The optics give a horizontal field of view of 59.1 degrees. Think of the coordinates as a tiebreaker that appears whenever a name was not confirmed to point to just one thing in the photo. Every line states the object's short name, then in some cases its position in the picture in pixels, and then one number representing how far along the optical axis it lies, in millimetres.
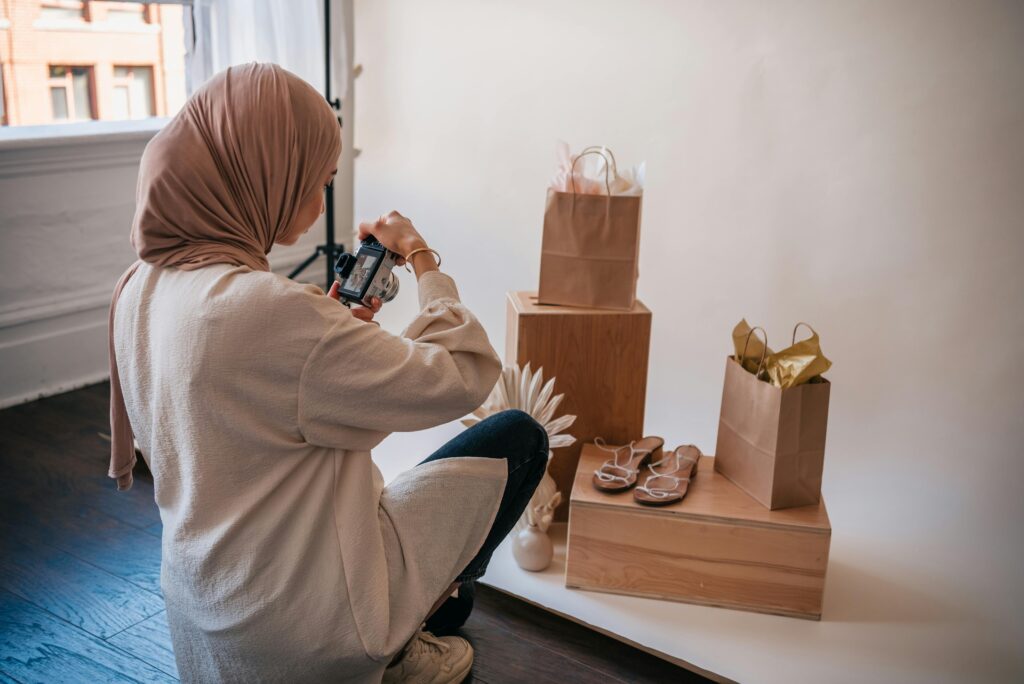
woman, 1119
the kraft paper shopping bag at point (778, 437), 1786
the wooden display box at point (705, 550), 1831
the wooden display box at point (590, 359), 2062
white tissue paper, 1984
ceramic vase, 1988
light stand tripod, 3189
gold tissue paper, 1781
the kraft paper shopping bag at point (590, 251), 1989
